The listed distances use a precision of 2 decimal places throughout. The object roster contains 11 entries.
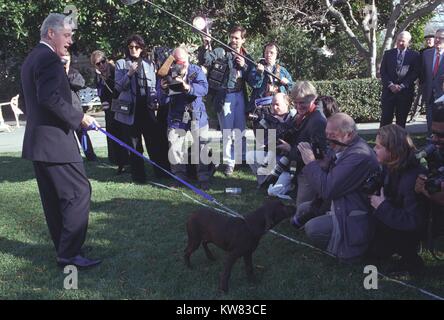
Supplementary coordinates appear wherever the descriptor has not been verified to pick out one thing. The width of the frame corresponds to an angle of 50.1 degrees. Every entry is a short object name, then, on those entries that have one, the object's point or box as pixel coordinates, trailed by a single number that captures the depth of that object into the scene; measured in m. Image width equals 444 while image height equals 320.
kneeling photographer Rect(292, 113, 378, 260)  3.81
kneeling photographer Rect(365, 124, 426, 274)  3.70
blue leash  4.25
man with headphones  6.95
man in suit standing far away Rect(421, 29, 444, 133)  7.75
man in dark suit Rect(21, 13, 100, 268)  3.71
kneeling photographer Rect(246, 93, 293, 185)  5.59
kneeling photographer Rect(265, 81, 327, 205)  4.68
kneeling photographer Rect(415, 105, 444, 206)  3.37
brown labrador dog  3.60
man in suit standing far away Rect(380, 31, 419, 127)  8.01
